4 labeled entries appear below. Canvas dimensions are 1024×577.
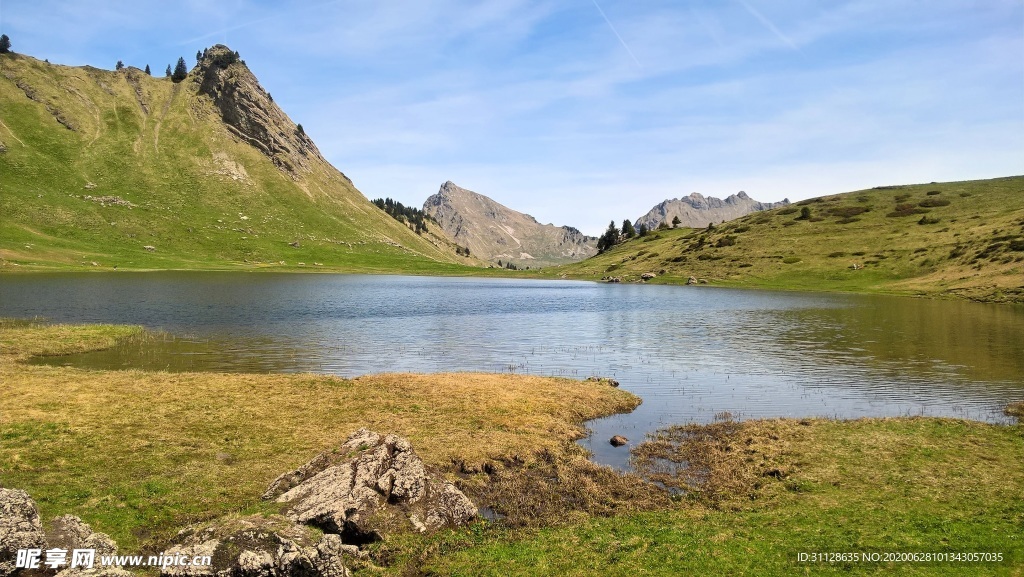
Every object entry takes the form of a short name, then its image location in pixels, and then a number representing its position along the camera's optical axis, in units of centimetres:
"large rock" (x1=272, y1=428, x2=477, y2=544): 1692
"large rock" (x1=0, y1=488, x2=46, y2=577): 1234
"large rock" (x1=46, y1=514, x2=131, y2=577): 1366
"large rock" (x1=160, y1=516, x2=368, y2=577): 1351
